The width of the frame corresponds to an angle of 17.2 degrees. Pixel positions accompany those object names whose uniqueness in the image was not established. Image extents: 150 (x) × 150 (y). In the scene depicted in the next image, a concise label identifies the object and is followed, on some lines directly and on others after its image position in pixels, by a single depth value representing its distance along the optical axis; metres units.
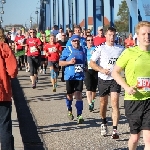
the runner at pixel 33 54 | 16.27
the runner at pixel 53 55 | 15.75
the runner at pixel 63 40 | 20.02
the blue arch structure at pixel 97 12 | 16.34
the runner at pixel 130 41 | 23.66
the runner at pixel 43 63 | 20.83
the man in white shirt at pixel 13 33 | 26.71
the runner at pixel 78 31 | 13.29
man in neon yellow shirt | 5.78
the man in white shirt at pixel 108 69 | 8.29
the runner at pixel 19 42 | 23.09
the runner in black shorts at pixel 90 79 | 11.82
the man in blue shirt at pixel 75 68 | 9.77
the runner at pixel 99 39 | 13.18
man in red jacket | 6.35
